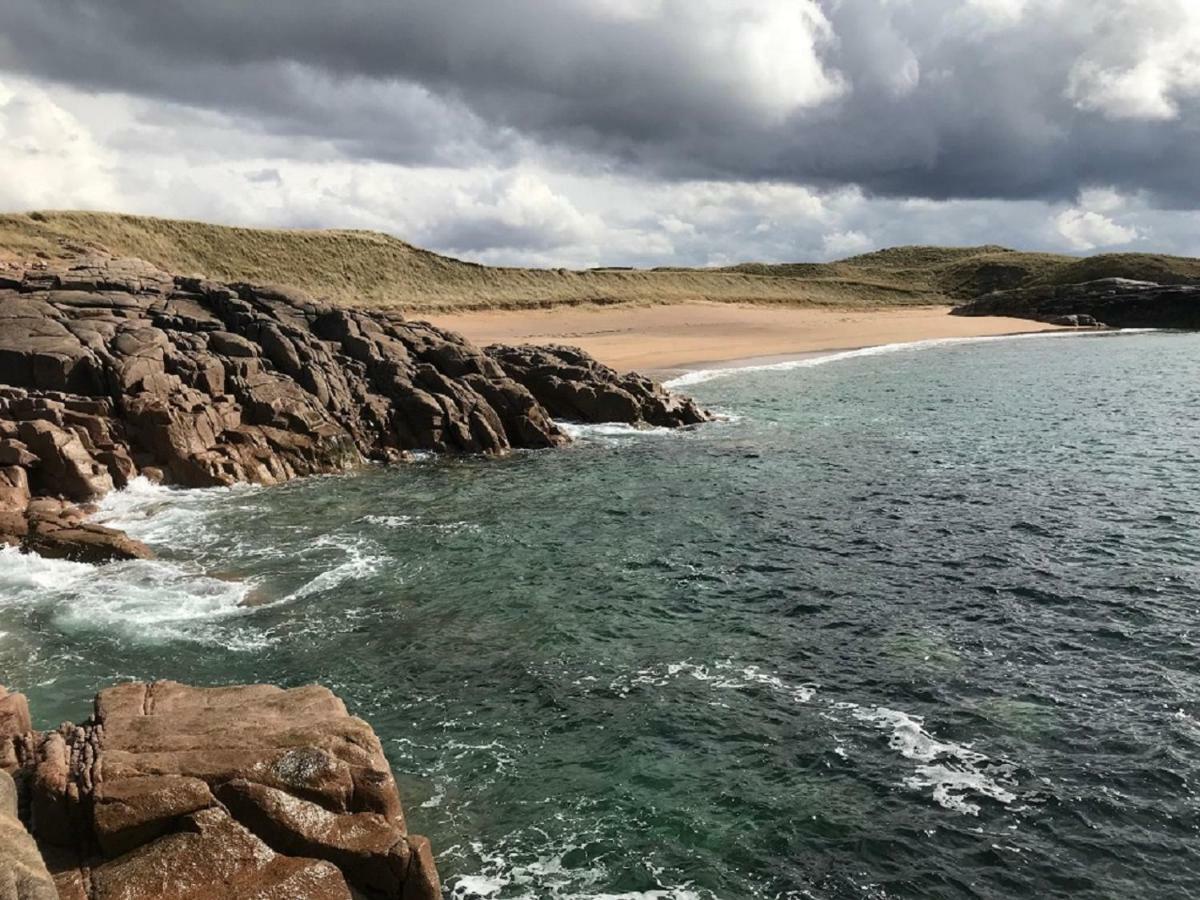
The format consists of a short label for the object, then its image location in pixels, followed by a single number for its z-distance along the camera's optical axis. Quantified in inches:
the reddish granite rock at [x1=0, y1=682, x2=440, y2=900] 374.3
